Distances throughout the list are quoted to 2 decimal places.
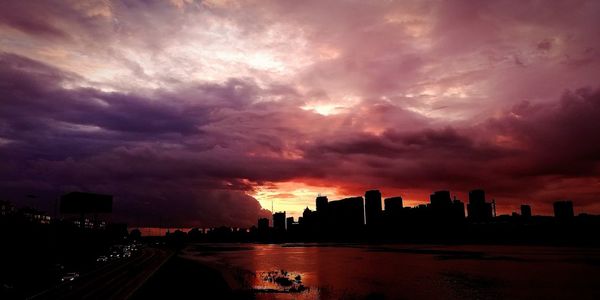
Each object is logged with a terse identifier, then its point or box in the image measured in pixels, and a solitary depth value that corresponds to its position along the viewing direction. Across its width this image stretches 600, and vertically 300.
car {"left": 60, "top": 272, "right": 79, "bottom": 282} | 73.56
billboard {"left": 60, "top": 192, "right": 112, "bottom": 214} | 180.62
